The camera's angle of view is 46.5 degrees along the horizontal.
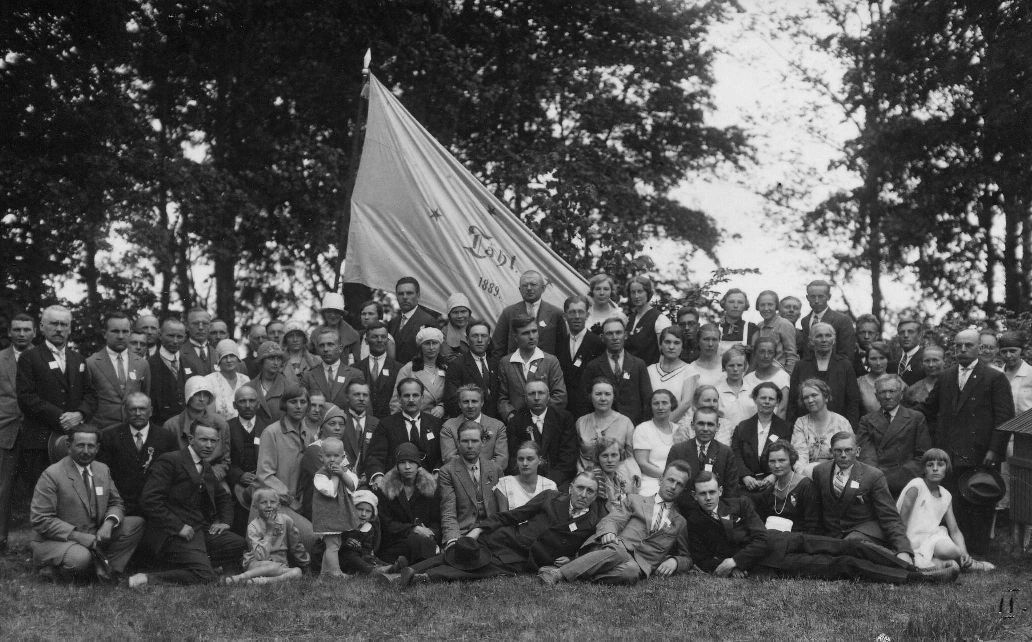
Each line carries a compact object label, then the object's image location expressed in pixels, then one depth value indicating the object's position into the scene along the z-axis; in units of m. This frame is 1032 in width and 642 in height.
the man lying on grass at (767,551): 8.69
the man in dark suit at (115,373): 10.04
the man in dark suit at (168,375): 10.23
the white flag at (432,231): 11.68
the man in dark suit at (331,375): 10.28
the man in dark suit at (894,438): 9.63
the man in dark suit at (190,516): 8.92
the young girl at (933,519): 8.98
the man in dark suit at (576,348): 10.56
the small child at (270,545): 8.81
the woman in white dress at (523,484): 9.30
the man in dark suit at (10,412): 9.77
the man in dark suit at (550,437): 9.77
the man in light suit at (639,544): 8.70
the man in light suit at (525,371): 10.14
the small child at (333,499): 9.14
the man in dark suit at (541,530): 8.98
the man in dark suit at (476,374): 10.17
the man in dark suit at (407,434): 9.61
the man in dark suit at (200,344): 10.55
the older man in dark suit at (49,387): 9.70
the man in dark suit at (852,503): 9.08
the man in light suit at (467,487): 9.35
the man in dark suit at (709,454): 9.37
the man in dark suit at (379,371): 10.44
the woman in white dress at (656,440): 9.73
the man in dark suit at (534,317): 10.69
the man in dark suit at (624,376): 10.20
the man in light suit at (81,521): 8.80
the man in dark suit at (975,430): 9.73
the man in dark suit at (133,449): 9.29
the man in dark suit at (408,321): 10.96
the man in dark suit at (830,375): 10.08
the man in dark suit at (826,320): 10.73
